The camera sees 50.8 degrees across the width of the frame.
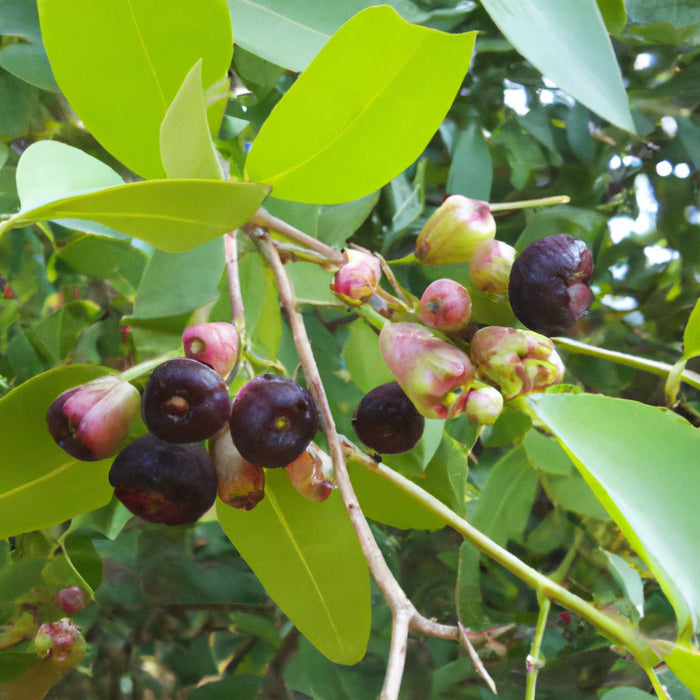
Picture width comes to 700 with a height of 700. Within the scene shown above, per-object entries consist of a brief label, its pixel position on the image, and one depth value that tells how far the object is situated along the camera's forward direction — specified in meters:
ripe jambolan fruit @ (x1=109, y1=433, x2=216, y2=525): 0.37
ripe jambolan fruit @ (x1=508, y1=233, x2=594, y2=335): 0.37
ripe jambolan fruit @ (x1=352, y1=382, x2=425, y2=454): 0.43
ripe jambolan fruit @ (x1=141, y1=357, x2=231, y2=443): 0.35
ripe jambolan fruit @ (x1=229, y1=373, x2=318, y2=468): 0.35
